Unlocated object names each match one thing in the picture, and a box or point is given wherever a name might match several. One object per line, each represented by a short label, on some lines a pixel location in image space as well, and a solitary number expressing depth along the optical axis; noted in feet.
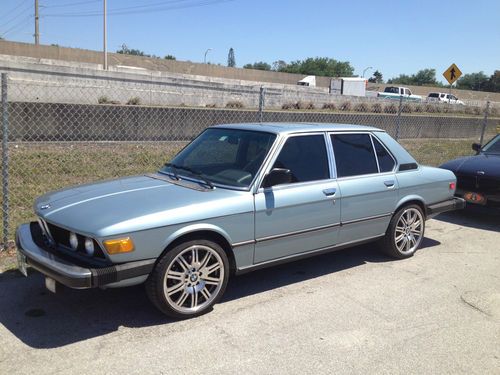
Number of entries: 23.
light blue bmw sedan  11.27
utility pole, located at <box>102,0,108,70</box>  112.47
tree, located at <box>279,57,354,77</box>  337.93
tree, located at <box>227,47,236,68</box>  397.23
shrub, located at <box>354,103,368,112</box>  79.58
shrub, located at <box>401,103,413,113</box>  82.84
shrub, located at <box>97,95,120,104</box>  52.86
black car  22.74
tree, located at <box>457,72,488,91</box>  360.28
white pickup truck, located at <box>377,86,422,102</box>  150.35
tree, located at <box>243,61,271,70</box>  371.49
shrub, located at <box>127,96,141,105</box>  56.90
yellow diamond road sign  66.65
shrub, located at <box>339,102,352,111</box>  85.10
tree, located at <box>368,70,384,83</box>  464.81
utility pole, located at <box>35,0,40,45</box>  140.48
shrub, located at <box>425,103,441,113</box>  93.61
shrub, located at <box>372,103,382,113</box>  77.97
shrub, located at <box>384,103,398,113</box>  82.39
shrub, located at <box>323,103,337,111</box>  85.44
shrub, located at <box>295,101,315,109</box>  83.02
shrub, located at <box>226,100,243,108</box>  68.26
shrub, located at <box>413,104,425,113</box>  89.67
